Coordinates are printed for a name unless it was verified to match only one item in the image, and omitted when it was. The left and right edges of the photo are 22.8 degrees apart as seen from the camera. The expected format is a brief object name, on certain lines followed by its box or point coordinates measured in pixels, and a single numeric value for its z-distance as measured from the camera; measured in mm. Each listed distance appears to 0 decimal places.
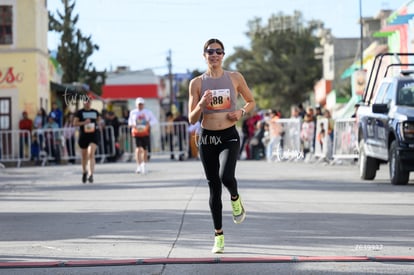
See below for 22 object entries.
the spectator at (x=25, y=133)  34469
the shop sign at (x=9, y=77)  37906
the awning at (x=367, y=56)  50156
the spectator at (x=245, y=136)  35469
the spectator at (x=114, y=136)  35062
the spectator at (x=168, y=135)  36031
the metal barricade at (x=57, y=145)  34094
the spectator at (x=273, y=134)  32188
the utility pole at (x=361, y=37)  46312
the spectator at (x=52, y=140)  34125
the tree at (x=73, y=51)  52531
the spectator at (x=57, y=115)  35119
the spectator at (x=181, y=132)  35928
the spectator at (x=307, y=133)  30703
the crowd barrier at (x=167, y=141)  35625
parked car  18047
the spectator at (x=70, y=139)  34250
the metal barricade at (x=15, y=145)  34219
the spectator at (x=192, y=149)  34906
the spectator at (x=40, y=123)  34281
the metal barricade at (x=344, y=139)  28281
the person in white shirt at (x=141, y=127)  24031
